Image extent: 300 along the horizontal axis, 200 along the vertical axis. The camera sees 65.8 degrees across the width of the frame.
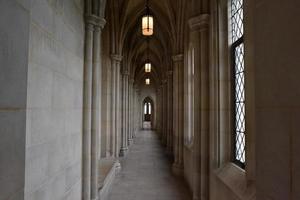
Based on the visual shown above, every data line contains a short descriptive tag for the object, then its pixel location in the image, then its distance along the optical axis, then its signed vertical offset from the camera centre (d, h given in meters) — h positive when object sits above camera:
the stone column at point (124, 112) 10.95 -0.12
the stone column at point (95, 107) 4.50 +0.04
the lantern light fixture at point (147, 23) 6.29 +2.36
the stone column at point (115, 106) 9.05 +0.15
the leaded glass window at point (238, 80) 3.53 +0.48
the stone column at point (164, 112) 14.60 -0.18
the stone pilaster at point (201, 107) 4.44 +0.06
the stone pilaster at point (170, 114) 11.56 -0.22
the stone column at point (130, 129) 14.29 -1.26
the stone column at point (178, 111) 7.90 -0.04
